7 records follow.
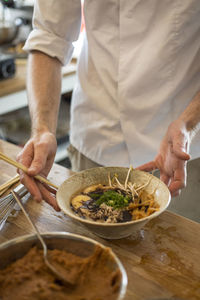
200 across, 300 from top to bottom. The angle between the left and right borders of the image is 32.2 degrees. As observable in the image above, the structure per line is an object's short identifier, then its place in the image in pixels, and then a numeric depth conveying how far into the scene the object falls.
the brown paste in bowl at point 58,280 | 0.70
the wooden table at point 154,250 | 0.85
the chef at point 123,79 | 1.30
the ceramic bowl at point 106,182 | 0.91
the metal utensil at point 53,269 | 0.72
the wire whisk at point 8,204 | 1.09
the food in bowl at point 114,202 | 1.00
